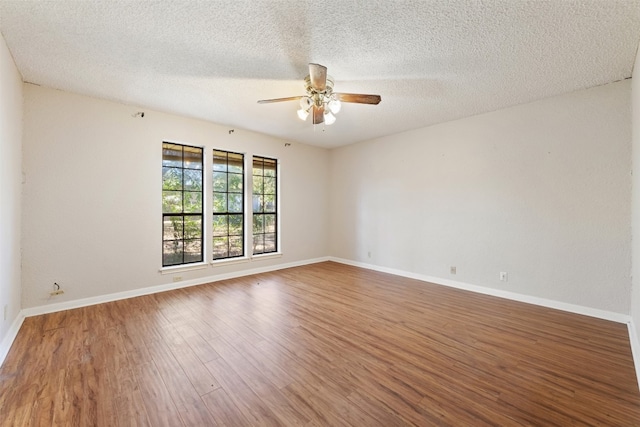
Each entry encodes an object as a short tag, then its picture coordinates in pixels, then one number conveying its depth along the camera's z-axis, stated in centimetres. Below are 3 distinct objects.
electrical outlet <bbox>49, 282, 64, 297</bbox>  329
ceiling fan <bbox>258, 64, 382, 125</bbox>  262
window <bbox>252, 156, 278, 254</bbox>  541
